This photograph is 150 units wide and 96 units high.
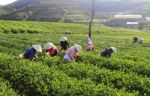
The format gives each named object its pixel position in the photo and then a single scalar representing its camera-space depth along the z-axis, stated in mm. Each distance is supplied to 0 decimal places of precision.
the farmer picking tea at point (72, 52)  10170
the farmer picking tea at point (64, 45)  12994
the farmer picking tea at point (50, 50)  11071
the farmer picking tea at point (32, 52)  9965
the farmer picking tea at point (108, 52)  11266
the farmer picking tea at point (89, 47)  14327
